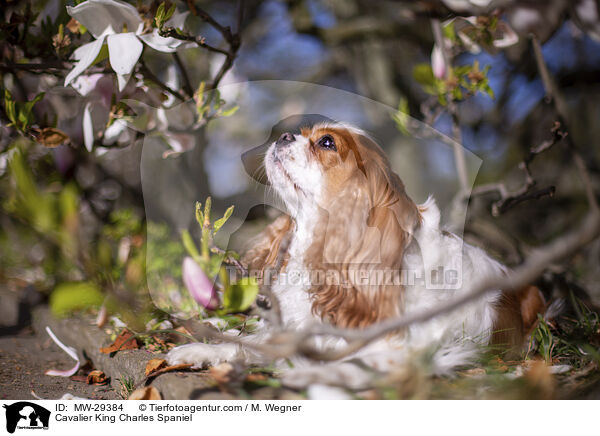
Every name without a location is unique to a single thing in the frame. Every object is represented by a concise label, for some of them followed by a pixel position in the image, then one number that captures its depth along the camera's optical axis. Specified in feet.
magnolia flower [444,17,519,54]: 2.91
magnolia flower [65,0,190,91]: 2.44
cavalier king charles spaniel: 2.20
